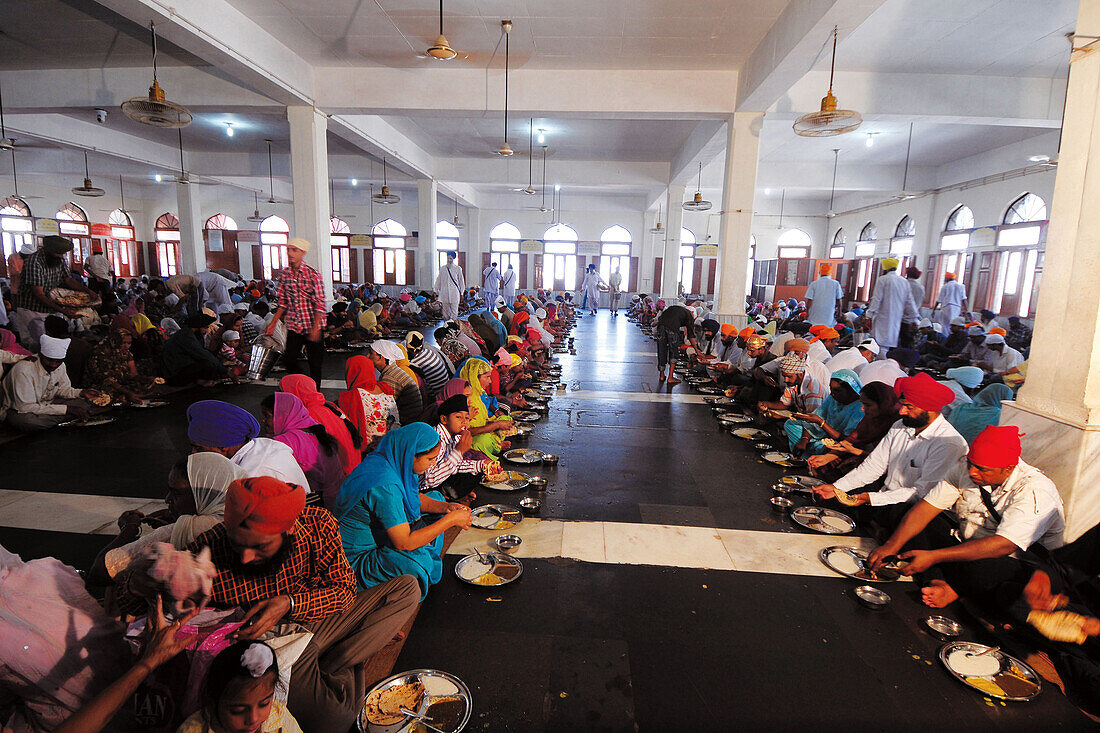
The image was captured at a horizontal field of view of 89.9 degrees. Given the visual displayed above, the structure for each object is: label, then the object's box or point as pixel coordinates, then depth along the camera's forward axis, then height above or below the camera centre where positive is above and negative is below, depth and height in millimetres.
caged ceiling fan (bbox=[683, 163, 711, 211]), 10227 +1702
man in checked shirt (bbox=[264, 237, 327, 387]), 5004 -244
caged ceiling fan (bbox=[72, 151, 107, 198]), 10649 +1617
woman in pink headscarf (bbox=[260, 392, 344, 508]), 2621 -781
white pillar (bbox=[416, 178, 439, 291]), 13242 +1453
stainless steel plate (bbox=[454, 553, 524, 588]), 2428 -1281
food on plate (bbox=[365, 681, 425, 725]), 1659 -1298
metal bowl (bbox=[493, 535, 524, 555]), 2762 -1277
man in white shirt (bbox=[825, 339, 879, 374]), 4980 -532
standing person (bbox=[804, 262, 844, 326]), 9117 -11
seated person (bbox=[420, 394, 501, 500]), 2912 -1037
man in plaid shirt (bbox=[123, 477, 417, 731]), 1525 -929
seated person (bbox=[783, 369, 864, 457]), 3814 -880
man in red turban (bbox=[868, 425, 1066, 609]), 2254 -952
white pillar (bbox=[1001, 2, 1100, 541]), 2518 -81
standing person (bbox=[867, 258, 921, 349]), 7926 -51
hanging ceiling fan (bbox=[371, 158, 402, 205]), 11182 +1754
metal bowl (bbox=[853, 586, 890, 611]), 2334 -1268
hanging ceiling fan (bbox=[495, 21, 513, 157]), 5734 +2693
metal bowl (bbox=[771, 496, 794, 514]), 3295 -1238
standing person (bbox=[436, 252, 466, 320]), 12164 -65
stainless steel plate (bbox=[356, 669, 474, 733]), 1630 -1292
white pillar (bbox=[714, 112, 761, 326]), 7199 +1107
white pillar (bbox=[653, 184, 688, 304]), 13031 +1087
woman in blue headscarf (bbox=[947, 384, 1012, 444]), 3346 -666
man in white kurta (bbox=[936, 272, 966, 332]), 10664 +60
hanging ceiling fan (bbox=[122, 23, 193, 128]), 4855 +1492
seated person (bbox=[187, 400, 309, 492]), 2223 -660
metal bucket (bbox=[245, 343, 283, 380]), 6512 -984
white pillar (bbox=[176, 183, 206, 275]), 14430 +1166
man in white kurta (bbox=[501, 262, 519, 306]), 16391 +75
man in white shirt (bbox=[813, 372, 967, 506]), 2838 -756
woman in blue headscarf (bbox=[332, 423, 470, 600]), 2029 -857
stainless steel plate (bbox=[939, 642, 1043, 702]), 1844 -1283
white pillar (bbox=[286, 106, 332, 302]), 7336 +1400
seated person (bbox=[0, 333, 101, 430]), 4266 -976
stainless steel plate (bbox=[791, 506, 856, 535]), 3016 -1239
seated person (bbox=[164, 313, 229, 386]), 5844 -879
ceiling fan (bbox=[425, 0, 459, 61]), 4660 +1983
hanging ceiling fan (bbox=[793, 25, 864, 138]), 4801 +1596
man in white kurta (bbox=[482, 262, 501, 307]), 16641 +93
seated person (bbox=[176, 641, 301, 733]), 1244 -933
